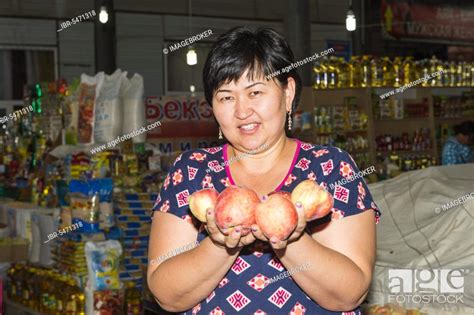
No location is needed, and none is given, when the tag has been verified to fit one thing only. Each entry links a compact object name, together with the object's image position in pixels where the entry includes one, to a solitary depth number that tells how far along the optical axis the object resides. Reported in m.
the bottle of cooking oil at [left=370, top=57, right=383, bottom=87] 10.70
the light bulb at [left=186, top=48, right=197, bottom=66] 11.37
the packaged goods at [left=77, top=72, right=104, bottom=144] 5.94
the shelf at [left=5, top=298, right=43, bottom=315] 6.11
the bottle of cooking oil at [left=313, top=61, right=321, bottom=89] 10.30
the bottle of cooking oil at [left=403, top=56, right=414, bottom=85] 10.97
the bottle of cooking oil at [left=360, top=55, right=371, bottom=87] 10.59
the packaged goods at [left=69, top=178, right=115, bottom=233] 5.39
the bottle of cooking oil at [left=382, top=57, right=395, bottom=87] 10.77
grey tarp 3.88
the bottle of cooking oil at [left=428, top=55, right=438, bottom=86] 11.25
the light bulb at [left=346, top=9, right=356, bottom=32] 10.33
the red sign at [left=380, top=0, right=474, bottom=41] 16.09
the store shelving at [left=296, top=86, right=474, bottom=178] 10.30
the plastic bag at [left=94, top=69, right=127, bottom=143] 5.93
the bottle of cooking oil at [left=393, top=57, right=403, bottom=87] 10.85
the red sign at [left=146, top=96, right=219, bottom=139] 10.22
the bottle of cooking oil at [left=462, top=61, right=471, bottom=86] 11.80
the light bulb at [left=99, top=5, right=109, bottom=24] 10.53
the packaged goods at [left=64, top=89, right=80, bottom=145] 6.00
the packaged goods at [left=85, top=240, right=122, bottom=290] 5.23
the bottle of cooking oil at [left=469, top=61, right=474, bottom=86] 11.87
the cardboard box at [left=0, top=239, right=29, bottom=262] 6.36
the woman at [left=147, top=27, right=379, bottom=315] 1.73
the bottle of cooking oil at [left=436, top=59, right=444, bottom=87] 11.38
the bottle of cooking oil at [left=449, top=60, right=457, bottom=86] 11.71
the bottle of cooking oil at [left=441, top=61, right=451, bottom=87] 11.62
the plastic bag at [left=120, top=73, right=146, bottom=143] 6.05
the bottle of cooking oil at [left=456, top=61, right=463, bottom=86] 11.77
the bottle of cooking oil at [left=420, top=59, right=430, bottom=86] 11.20
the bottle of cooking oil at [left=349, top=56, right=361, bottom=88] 10.50
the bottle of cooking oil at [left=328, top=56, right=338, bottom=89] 10.31
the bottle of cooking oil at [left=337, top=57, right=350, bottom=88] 10.42
